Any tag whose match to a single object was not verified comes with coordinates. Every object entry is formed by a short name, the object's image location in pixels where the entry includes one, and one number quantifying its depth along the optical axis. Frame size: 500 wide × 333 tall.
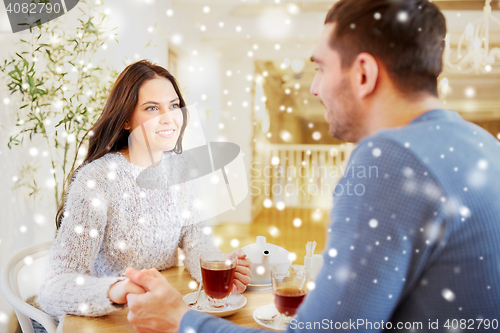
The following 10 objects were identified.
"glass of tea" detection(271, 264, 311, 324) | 0.78
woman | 0.90
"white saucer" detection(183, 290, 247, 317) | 0.82
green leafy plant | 1.79
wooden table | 0.78
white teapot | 1.00
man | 0.48
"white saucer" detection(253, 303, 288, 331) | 0.77
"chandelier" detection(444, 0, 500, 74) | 2.11
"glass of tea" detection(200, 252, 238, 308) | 0.86
